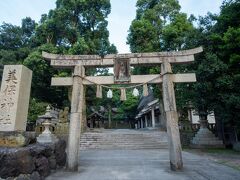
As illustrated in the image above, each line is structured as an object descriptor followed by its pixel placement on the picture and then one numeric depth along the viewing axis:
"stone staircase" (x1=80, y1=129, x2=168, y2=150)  17.02
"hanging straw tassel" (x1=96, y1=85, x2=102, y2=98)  8.63
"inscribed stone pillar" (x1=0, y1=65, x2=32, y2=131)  6.52
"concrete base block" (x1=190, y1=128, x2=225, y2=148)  15.88
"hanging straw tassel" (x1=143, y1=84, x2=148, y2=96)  8.62
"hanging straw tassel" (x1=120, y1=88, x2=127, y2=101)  8.66
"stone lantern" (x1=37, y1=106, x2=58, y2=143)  9.25
